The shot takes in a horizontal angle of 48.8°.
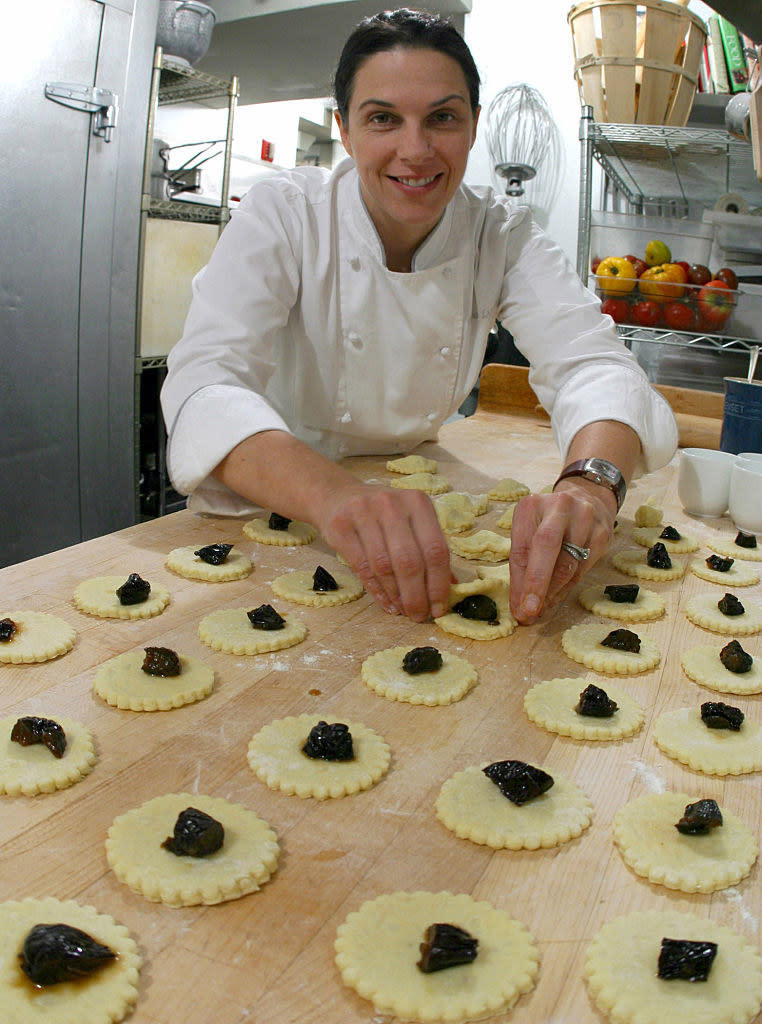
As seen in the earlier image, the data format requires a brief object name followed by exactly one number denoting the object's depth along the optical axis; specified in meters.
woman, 1.60
